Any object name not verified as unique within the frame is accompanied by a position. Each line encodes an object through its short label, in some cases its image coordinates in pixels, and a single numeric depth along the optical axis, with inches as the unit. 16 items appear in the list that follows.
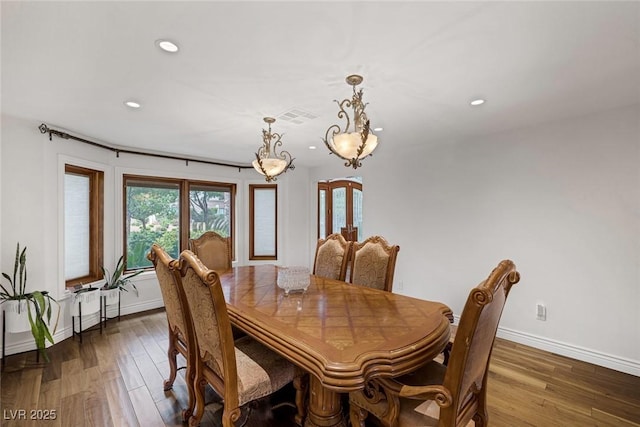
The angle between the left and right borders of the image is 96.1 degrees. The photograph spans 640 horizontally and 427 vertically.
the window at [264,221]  210.4
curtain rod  117.1
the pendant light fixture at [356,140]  76.0
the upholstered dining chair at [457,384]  42.0
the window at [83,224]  133.5
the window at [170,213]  164.4
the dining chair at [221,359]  53.7
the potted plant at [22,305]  98.5
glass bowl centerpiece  89.0
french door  223.9
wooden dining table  49.1
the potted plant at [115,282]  138.6
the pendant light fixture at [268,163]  108.0
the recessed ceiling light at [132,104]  95.3
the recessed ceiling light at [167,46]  62.0
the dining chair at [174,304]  68.3
